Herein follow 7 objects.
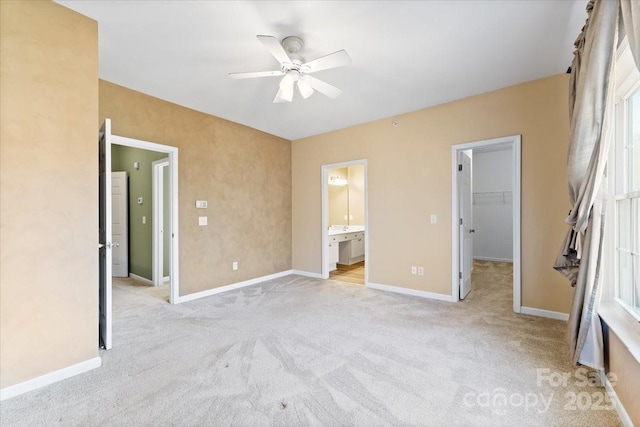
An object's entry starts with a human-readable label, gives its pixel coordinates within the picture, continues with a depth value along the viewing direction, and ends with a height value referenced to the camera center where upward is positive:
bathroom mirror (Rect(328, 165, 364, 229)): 7.10 +0.38
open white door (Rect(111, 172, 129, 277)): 5.36 -0.20
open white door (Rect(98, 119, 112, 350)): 2.44 -0.33
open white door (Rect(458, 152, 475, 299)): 3.82 -0.18
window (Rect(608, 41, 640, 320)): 1.76 +0.19
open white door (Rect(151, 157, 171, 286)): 4.73 -0.20
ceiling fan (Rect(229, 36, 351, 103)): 2.13 +1.23
